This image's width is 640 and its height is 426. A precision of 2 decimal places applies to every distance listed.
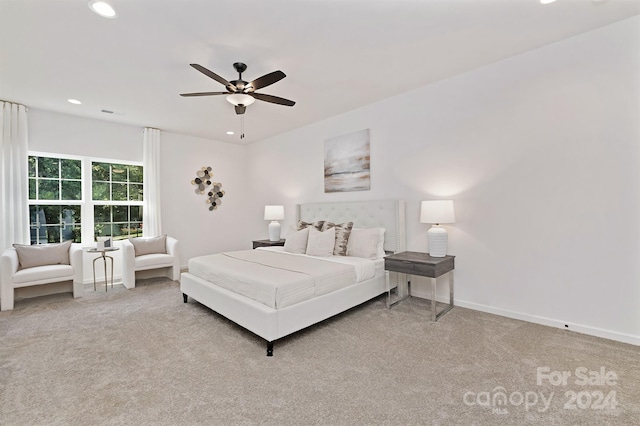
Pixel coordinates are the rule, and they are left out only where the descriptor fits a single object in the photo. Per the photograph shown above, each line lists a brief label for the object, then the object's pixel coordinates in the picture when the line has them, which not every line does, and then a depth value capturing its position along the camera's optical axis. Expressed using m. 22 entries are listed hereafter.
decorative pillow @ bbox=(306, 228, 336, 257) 3.88
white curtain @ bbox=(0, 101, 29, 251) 4.04
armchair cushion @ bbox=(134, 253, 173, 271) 4.54
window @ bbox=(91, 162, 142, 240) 5.05
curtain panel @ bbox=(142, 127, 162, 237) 5.34
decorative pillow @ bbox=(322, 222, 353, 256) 3.95
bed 2.49
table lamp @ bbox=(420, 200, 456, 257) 3.25
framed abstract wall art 4.43
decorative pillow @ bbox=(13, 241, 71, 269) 3.81
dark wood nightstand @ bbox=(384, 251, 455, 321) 3.04
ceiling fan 2.66
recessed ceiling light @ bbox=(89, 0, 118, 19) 2.12
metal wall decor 6.12
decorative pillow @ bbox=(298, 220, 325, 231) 4.36
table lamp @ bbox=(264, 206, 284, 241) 5.55
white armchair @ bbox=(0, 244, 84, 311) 3.44
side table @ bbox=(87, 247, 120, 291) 4.18
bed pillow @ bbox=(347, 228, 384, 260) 3.79
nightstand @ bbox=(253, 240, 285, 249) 5.30
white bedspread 2.59
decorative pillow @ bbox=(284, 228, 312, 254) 4.20
